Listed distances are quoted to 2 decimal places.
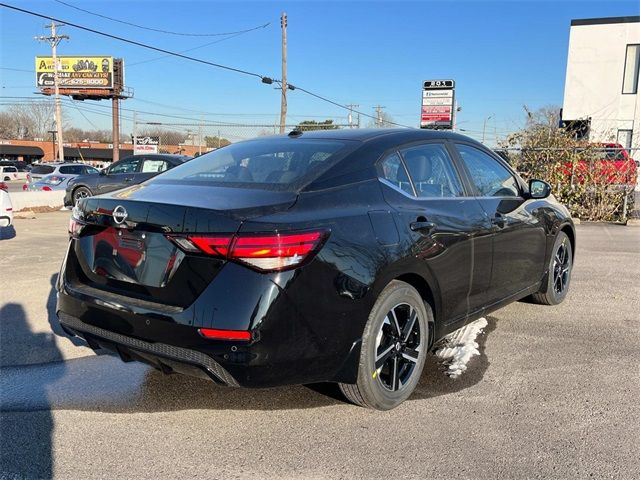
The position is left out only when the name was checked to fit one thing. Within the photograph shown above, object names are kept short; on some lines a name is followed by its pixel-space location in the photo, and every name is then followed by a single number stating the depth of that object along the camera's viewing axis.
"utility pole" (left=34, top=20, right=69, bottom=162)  39.47
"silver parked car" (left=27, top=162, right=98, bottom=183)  20.07
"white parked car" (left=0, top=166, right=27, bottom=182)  35.79
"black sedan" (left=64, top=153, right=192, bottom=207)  14.09
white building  22.11
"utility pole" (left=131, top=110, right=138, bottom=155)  24.70
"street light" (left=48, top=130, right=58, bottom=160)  67.72
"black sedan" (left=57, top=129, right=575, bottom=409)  2.53
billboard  52.66
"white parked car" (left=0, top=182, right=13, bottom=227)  8.44
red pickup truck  11.94
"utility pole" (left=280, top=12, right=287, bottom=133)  27.30
